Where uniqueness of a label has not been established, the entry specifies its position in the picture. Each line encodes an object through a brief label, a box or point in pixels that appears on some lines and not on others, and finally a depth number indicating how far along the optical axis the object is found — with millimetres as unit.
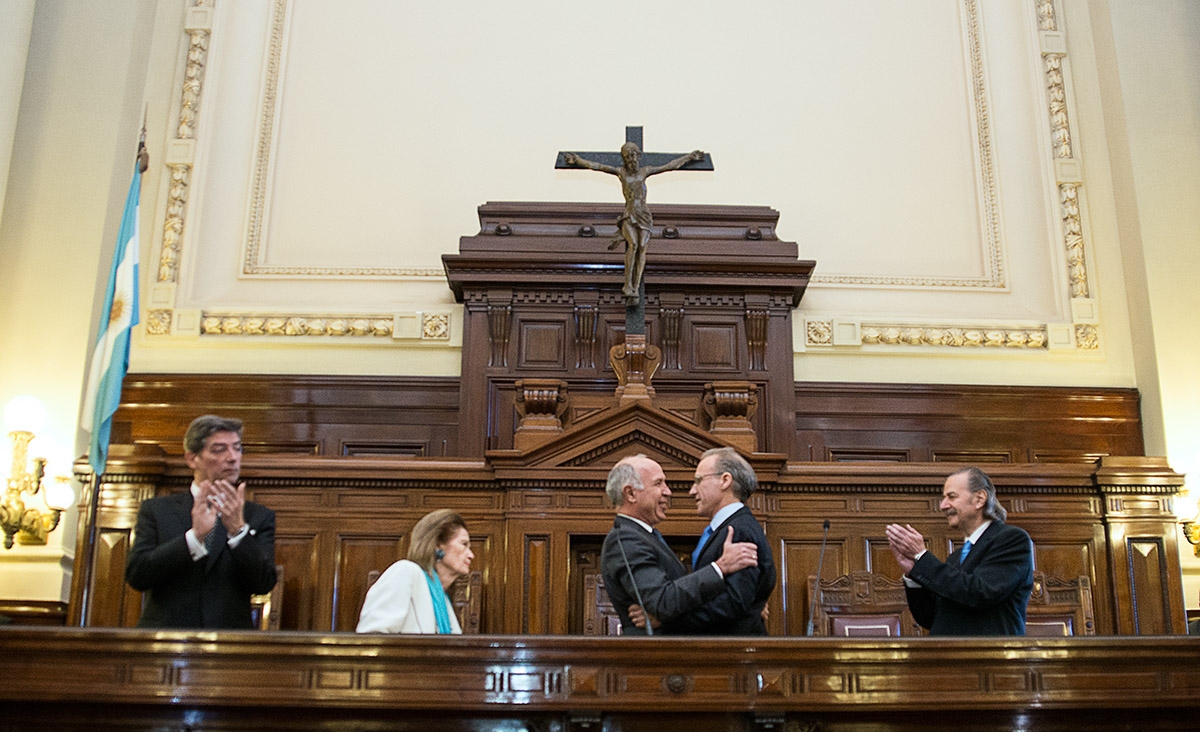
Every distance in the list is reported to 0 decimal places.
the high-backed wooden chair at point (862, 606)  5969
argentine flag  6418
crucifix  6758
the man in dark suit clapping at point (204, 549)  4086
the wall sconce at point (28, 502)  6445
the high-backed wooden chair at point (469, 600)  5840
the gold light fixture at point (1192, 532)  6992
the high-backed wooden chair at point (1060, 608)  6102
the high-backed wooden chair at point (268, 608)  5855
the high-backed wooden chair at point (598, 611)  5882
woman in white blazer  3953
